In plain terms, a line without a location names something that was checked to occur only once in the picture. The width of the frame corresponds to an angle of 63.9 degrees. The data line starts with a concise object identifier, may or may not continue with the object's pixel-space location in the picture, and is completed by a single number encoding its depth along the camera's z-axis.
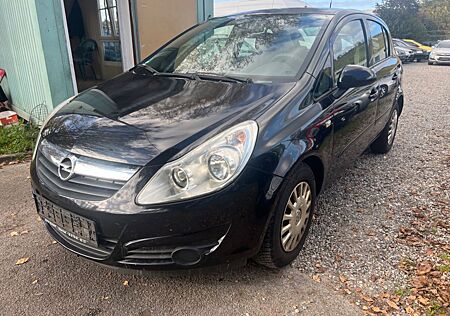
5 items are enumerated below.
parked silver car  20.98
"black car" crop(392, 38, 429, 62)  23.52
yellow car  25.67
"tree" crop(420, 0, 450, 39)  35.53
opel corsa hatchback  1.82
